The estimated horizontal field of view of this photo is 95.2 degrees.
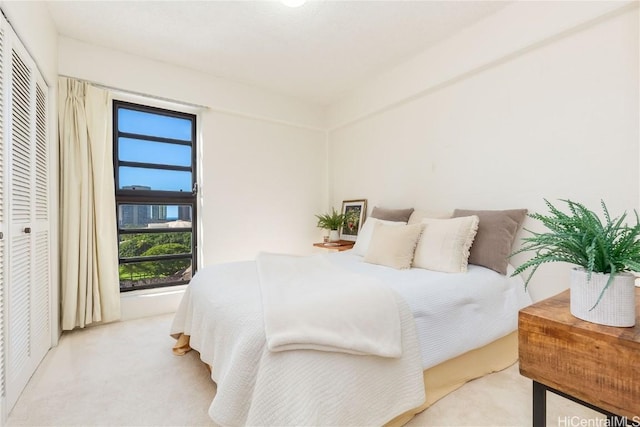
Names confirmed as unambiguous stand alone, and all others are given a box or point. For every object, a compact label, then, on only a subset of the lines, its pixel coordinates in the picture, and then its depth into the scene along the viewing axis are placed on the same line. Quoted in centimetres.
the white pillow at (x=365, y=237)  267
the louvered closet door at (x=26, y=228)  156
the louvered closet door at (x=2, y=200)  143
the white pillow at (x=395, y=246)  209
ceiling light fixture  194
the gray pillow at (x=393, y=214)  277
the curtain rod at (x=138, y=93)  261
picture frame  350
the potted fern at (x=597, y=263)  87
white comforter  114
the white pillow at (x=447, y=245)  195
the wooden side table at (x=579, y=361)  80
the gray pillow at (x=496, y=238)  198
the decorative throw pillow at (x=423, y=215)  240
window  290
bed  109
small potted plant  366
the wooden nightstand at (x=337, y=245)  340
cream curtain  245
